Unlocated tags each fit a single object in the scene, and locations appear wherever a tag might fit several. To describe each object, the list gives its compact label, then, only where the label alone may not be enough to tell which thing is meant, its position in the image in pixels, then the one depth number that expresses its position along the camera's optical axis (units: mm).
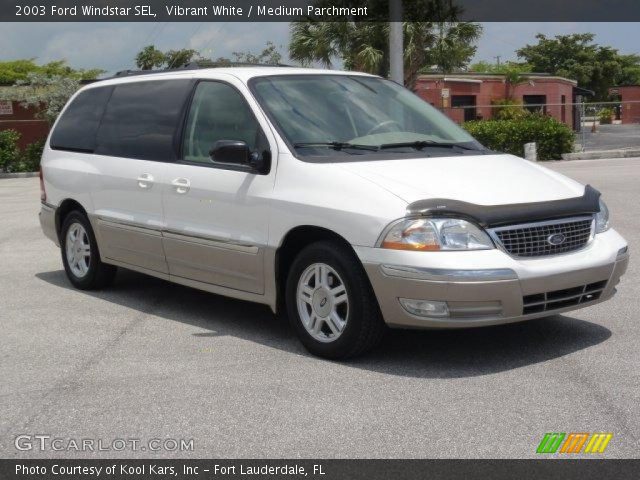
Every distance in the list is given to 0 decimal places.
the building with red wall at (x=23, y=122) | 36000
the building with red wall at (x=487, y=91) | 45281
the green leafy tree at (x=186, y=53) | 45988
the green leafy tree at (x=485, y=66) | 86638
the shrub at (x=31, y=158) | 30422
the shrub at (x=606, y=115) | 69006
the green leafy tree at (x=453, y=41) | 31312
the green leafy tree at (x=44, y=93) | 34625
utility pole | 17672
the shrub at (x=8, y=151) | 29836
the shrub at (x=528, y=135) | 27469
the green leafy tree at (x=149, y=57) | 76294
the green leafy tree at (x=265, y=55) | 46969
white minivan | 5520
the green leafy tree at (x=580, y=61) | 91375
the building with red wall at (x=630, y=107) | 65125
